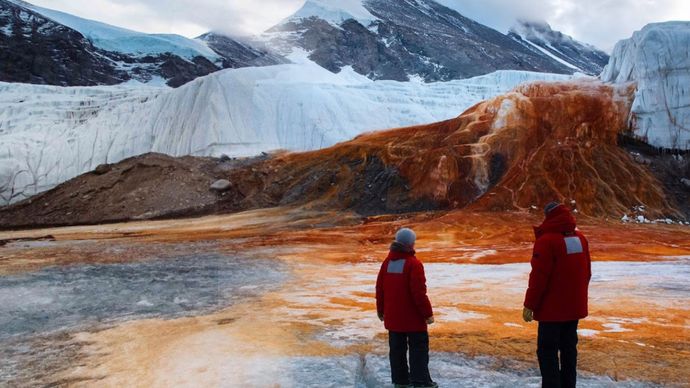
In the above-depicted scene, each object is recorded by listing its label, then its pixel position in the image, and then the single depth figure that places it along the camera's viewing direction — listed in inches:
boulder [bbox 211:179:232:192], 1307.8
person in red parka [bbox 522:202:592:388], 179.8
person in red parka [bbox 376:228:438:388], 191.0
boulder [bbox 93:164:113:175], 1414.1
